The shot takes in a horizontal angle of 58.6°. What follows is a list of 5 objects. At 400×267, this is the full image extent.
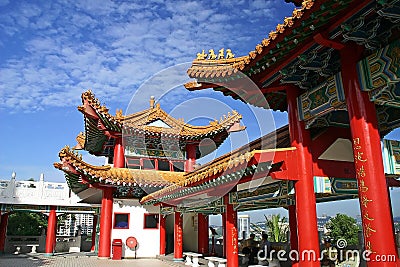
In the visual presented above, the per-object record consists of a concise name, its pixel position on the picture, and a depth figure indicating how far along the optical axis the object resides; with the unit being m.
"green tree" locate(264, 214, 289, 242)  17.66
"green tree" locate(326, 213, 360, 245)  19.50
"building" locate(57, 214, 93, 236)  41.41
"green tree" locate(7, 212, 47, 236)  25.81
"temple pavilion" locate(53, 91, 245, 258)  17.00
